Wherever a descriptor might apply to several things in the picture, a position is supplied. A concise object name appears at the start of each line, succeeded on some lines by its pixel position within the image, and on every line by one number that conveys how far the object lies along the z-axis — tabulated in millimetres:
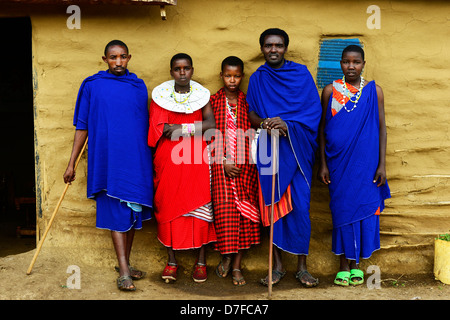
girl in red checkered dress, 4258
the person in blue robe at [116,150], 4055
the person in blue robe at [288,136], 4180
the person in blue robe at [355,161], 4168
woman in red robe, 4211
